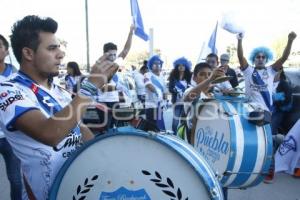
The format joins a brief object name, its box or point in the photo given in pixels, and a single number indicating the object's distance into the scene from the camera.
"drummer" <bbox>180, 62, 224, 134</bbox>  3.61
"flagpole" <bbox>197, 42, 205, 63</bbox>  8.01
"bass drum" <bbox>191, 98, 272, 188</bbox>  3.09
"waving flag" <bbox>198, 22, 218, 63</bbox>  7.85
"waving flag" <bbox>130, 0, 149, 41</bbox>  5.30
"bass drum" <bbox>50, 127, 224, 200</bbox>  1.53
